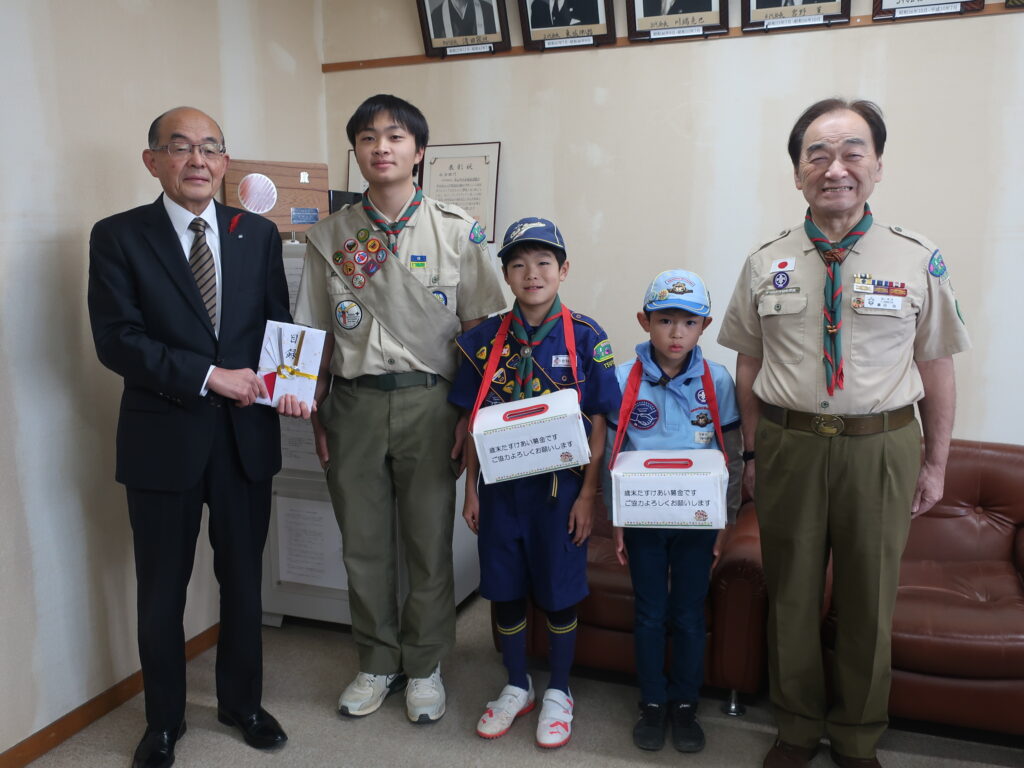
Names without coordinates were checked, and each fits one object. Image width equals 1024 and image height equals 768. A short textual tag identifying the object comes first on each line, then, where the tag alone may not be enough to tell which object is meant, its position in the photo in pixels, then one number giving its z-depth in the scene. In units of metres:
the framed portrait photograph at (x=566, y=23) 2.84
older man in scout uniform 1.72
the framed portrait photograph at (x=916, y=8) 2.48
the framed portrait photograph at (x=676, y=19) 2.71
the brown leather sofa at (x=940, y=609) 1.92
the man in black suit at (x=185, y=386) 1.85
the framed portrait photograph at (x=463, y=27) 2.97
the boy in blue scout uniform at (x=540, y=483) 1.94
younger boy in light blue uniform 1.93
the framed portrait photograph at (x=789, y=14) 2.59
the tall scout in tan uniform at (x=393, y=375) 2.05
